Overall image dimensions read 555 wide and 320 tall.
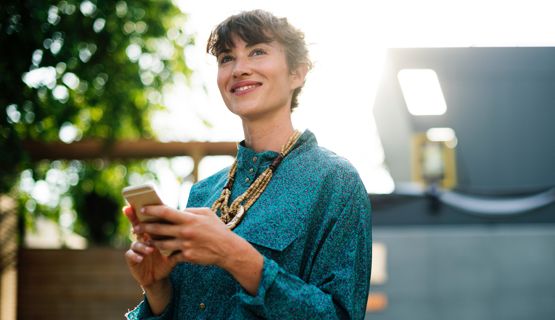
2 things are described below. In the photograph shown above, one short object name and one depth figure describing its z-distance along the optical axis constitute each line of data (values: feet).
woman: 3.91
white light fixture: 20.20
